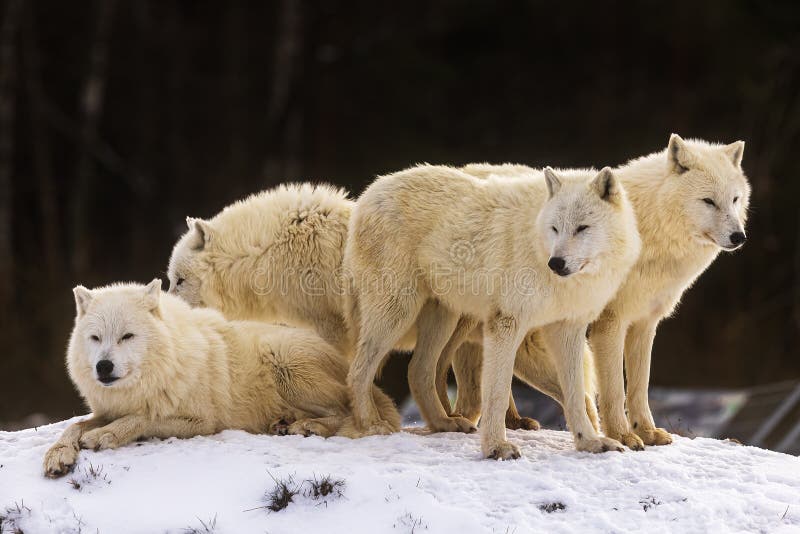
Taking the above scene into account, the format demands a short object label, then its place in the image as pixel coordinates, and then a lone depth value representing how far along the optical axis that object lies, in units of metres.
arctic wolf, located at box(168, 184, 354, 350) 16.02
